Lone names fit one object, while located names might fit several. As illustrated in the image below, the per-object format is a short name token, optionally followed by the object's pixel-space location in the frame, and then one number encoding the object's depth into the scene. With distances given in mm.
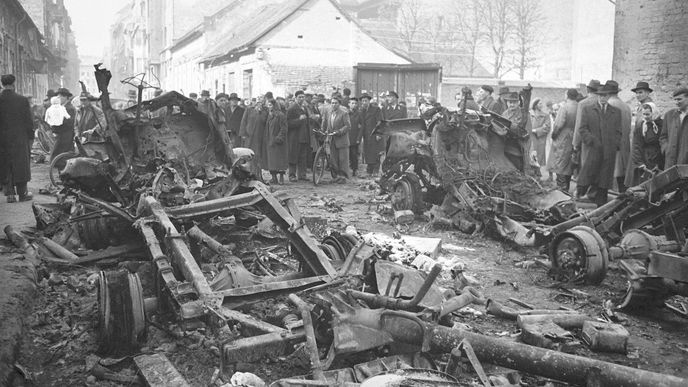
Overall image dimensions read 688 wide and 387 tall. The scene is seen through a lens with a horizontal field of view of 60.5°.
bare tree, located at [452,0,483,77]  44531
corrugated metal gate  23969
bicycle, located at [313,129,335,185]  14367
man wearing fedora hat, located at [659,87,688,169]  8789
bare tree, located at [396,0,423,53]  47250
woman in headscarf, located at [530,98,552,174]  15938
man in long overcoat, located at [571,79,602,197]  10143
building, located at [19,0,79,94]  41781
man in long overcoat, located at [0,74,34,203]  10320
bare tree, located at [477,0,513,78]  42512
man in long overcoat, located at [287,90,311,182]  14961
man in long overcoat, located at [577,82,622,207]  10047
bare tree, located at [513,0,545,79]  41875
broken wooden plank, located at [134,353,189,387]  4074
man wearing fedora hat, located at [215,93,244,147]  16984
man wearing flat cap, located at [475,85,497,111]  14398
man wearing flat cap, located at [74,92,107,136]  12242
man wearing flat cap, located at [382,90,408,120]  16844
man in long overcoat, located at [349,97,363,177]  16125
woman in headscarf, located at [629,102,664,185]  9797
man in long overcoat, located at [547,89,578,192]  11875
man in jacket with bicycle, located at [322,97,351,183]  14633
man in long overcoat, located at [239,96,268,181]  14938
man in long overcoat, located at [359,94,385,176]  16281
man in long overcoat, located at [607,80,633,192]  10133
